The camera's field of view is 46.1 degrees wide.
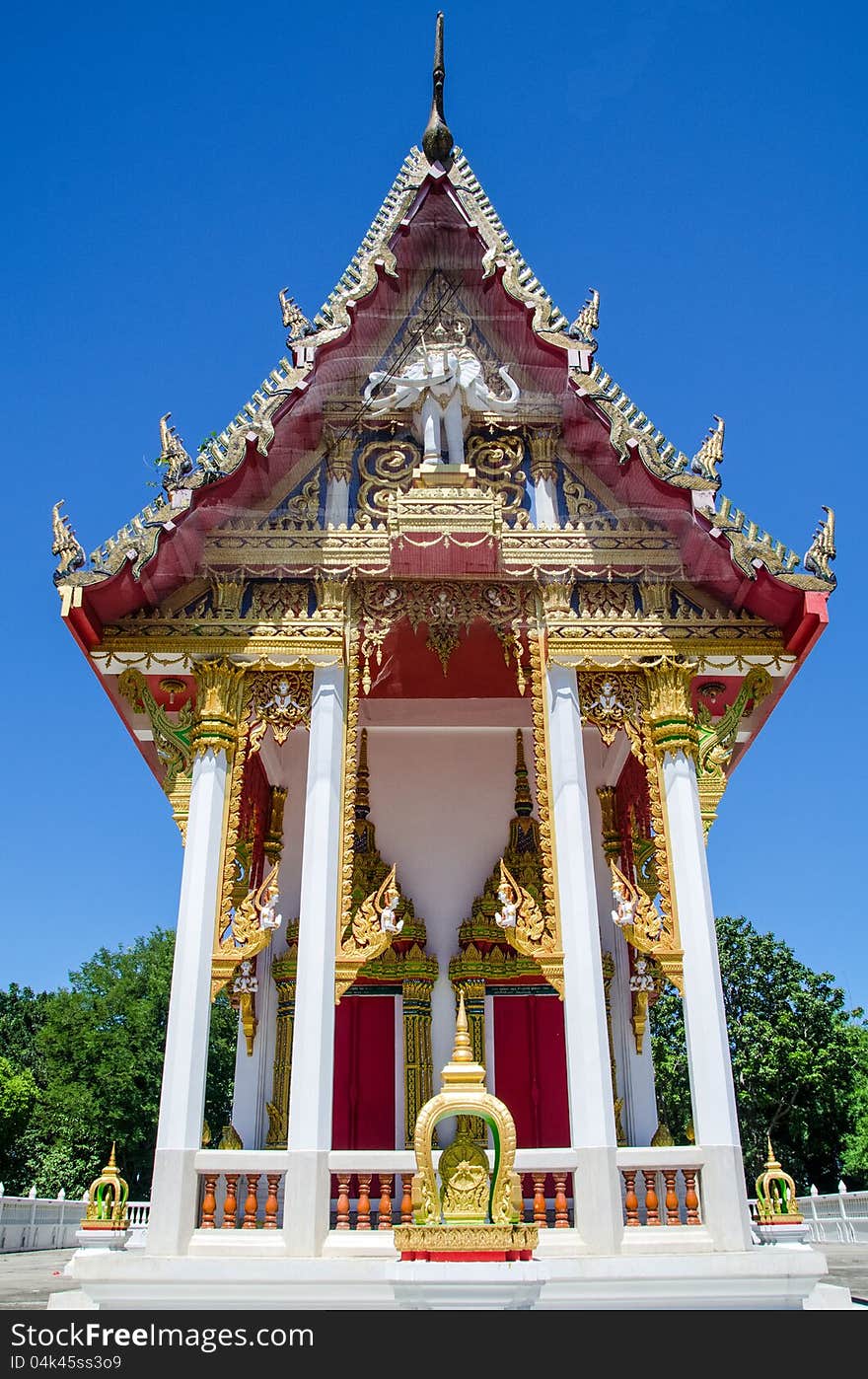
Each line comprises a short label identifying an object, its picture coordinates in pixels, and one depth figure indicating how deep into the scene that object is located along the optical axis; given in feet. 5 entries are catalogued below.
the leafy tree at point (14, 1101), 96.78
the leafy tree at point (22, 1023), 147.43
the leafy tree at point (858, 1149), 96.37
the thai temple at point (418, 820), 20.67
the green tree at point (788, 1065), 99.09
